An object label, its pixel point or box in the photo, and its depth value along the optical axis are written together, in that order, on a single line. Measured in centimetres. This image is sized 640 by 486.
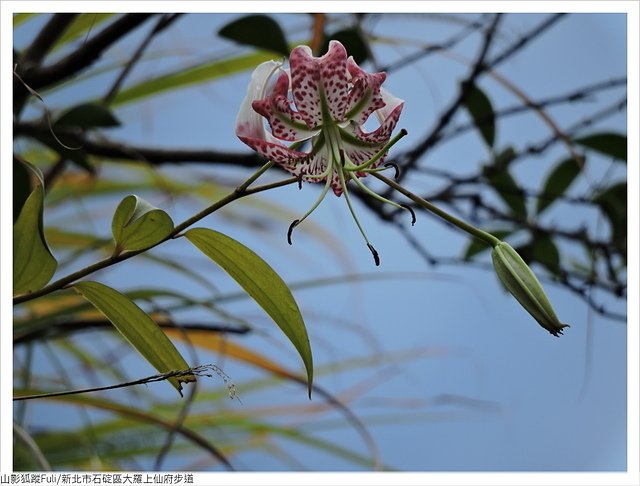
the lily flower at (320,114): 195
